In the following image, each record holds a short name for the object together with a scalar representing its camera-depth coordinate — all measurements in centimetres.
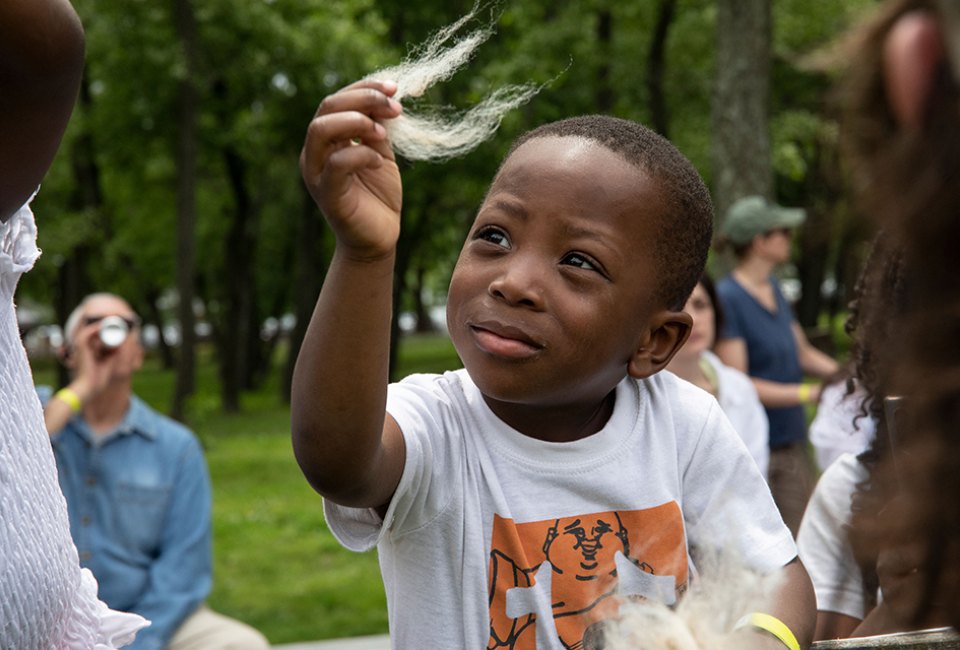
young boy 175
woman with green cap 597
